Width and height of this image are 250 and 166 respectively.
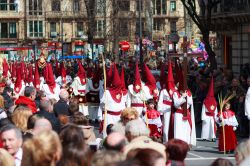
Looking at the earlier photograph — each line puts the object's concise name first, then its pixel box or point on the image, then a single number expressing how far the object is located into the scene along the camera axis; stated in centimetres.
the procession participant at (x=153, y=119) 1972
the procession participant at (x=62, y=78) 2926
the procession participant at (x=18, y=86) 2637
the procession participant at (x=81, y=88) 2666
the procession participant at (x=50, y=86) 2499
